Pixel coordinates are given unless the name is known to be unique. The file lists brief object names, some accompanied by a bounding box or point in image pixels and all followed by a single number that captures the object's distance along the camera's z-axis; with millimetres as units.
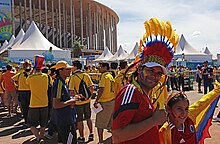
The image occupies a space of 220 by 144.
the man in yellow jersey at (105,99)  6312
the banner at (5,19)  43625
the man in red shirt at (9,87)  10008
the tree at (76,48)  56031
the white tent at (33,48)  19141
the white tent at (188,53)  26438
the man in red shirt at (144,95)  1955
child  2576
